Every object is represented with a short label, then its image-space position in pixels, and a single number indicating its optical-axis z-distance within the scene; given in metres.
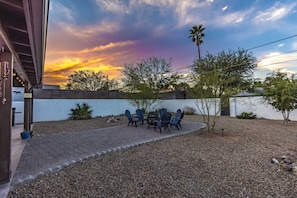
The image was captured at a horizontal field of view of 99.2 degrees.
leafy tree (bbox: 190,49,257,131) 5.14
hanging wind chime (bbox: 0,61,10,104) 2.08
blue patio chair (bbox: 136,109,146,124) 7.22
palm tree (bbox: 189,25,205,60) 14.34
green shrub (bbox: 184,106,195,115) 12.69
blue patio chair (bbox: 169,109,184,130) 6.12
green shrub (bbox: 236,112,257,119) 9.53
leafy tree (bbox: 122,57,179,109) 9.74
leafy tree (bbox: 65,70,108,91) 16.48
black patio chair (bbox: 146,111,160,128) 6.82
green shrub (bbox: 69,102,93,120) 9.85
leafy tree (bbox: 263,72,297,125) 6.65
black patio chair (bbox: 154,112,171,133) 5.68
